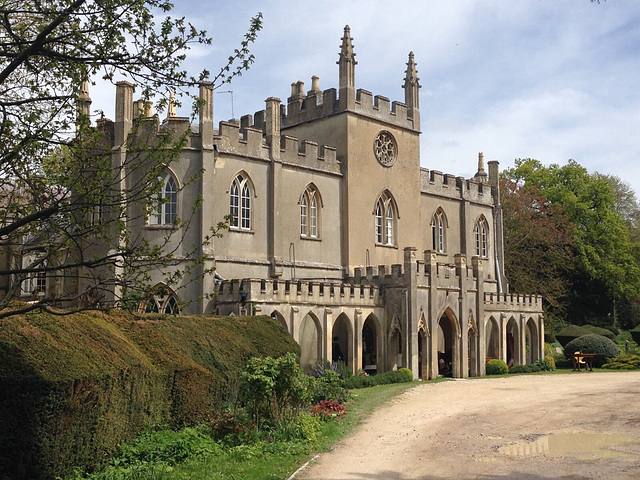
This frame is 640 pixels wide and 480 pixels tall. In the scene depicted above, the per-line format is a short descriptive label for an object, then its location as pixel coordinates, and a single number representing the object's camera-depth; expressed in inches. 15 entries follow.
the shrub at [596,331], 1680.5
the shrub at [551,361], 1504.9
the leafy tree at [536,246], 1967.3
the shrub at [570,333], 1669.5
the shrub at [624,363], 1306.6
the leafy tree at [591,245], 2053.4
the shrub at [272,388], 621.9
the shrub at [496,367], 1376.7
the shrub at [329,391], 823.1
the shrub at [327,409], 717.9
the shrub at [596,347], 1391.5
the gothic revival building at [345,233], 1120.8
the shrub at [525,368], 1421.0
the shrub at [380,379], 1063.6
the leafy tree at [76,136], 364.8
